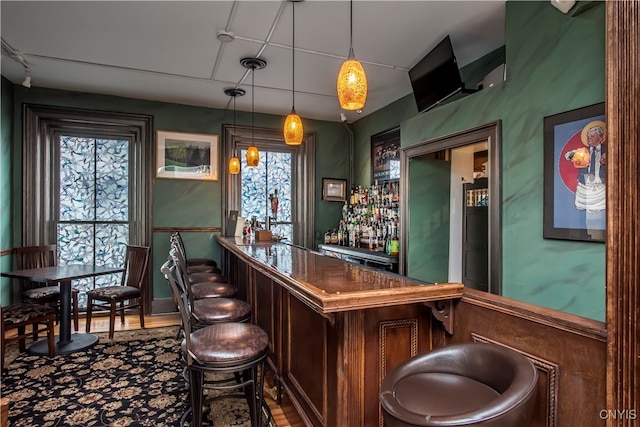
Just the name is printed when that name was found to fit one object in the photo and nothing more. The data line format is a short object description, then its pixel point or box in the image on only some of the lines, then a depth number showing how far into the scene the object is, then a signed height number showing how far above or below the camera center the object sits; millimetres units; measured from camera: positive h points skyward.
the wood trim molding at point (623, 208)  1096 +9
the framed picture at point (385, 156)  4766 +759
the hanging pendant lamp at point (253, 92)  3525 +1448
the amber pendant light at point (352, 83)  2094 +745
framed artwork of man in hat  2104 +222
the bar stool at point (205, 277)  3590 -672
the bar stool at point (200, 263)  4649 -673
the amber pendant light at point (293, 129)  2930 +665
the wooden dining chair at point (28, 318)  3061 -928
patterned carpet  2326 -1328
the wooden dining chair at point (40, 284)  3756 -812
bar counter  1552 -592
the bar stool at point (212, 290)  2897 -646
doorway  3539 -11
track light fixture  3234 +1455
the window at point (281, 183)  5367 +424
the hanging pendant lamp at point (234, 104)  4402 +1453
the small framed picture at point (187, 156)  4895 +763
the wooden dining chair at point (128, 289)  3842 -868
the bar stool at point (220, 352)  1722 -682
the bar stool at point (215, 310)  2287 -652
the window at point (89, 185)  4410 +339
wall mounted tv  3098 +1222
